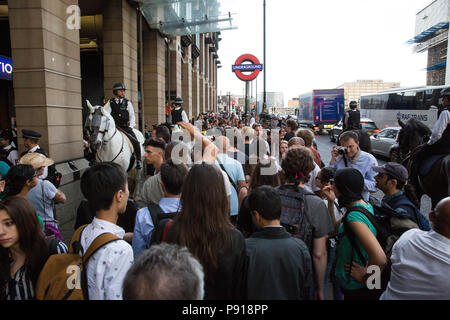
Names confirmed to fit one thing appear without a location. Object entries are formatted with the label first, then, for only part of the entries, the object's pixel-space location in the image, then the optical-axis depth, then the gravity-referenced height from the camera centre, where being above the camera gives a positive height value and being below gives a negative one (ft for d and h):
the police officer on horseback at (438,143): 19.13 -1.06
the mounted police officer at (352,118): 34.81 +0.65
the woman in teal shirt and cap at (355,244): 8.70 -3.12
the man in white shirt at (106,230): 6.61 -2.28
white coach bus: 65.31 +4.46
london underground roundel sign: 30.83 +5.11
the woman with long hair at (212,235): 7.15 -2.37
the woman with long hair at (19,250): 7.29 -2.78
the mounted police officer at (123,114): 27.17 +0.86
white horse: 21.48 -0.92
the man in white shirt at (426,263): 7.20 -3.03
